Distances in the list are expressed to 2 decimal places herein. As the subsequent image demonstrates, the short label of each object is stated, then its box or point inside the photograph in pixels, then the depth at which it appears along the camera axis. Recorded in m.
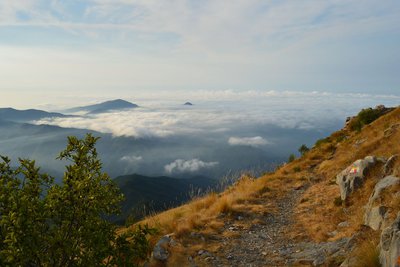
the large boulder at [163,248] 10.92
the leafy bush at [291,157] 34.32
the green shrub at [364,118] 37.44
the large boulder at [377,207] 10.08
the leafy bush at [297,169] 26.05
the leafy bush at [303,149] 39.26
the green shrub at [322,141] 37.53
